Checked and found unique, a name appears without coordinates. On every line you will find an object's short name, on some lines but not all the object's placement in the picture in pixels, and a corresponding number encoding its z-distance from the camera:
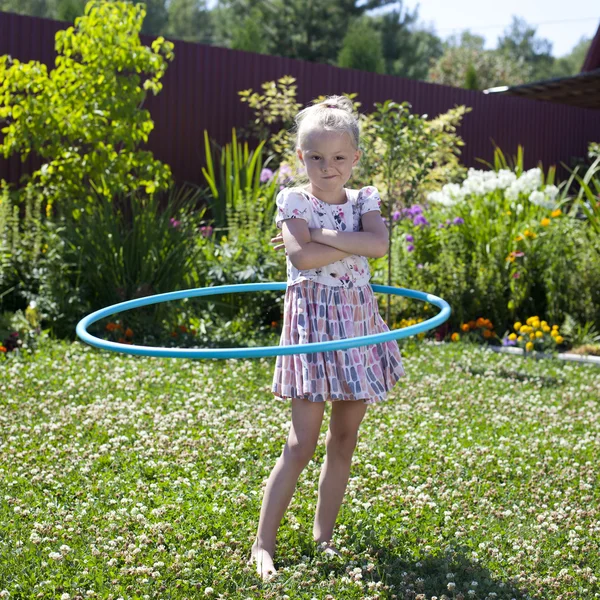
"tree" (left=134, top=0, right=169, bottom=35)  41.16
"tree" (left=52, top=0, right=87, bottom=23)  19.41
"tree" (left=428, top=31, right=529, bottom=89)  31.33
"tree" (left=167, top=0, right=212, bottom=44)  45.38
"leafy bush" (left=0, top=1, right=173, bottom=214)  6.81
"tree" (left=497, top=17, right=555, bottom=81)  54.34
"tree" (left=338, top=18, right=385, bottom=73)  22.39
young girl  2.62
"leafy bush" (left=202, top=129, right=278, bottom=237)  7.46
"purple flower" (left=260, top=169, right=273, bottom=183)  8.36
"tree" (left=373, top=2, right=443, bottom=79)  31.83
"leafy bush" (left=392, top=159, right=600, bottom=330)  6.92
